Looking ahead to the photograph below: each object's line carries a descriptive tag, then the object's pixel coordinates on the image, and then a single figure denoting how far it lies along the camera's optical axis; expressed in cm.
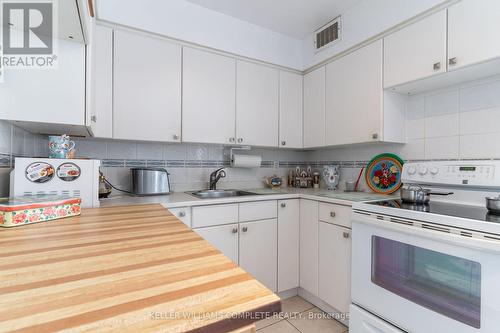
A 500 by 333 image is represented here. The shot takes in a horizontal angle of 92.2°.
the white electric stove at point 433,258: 99
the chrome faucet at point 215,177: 219
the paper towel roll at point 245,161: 227
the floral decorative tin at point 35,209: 85
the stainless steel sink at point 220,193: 216
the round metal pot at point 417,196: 145
